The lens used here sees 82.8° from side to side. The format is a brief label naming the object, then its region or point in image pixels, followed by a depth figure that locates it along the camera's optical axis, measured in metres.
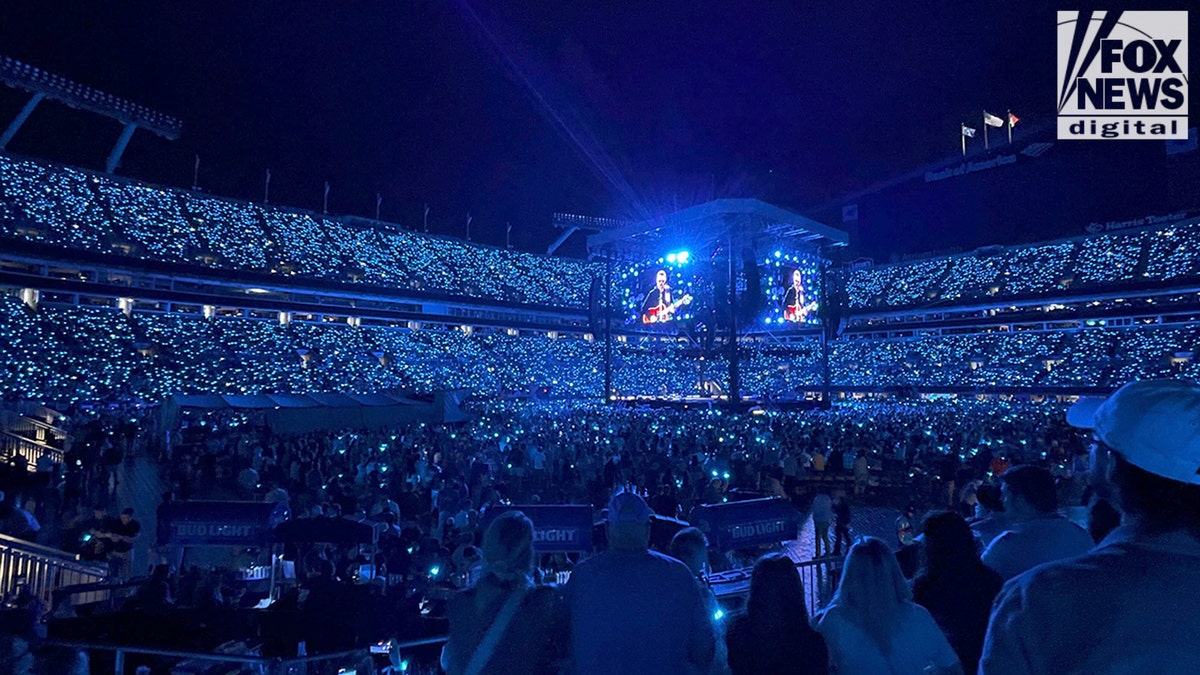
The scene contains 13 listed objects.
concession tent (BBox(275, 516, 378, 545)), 7.82
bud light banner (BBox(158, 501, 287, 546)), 8.13
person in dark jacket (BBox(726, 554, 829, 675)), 2.68
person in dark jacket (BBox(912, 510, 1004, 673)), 3.22
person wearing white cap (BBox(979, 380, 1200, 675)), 1.18
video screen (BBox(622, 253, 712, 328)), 37.94
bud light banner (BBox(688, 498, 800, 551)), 7.84
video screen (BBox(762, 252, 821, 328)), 38.69
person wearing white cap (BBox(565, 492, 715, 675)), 2.53
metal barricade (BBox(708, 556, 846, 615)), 7.16
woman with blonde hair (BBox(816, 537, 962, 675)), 2.77
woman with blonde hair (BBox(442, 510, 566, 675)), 2.60
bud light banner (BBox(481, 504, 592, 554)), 8.07
